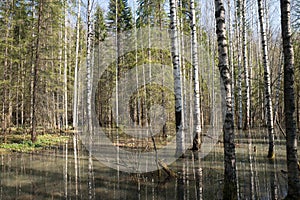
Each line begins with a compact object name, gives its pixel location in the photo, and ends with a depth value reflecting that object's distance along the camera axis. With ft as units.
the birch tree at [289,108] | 16.25
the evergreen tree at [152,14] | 61.19
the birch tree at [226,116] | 16.52
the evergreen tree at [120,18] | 94.20
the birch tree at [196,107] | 40.49
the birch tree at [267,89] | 31.50
